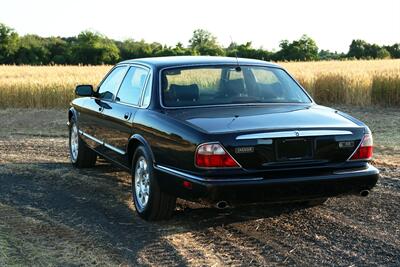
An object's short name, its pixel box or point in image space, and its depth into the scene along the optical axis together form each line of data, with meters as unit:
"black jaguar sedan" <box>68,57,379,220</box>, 4.84
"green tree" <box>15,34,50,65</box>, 73.50
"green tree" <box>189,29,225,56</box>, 76.44
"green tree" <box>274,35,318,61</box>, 72.62
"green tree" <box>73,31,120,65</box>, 74.56
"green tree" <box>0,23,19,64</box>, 74.62
